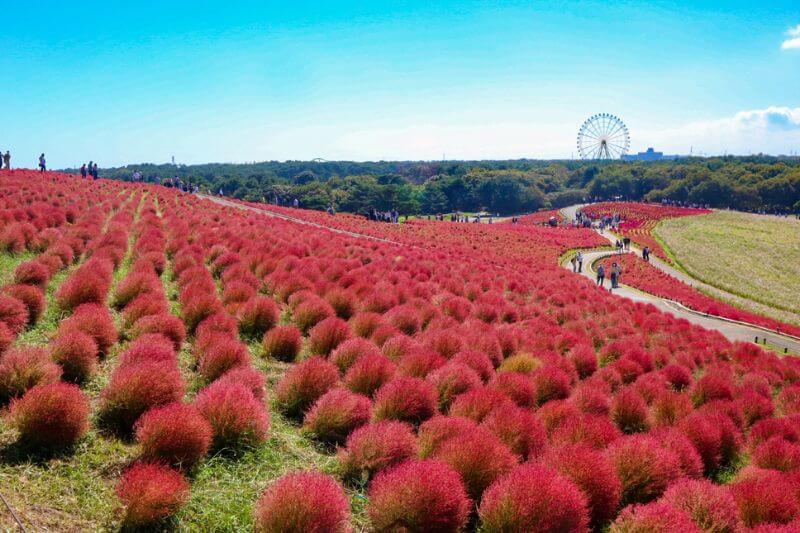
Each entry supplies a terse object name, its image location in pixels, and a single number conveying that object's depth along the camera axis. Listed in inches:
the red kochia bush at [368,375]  270.1
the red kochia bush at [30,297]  287.4
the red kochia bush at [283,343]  309.6
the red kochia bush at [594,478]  196.7
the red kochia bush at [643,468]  216.4
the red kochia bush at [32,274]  337.6
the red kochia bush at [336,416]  228.7
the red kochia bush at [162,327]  283.4
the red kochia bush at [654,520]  172.7
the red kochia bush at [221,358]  256.2
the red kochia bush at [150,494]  151.2
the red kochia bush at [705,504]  193.8
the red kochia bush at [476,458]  194.4
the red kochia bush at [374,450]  200.7
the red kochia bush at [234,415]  200.8
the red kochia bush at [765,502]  210.7
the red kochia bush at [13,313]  262.8
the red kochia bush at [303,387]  250.5
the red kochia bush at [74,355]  229.0
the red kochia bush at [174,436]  179.0
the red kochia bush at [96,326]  258.2
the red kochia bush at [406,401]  245.8
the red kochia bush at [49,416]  177.9
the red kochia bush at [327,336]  323.9
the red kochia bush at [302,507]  149.9
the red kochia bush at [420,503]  165.8
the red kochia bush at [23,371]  201.2
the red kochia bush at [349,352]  298.4
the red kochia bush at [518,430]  229.5
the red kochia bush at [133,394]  203.5
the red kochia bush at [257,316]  342.7
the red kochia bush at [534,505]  166.9
